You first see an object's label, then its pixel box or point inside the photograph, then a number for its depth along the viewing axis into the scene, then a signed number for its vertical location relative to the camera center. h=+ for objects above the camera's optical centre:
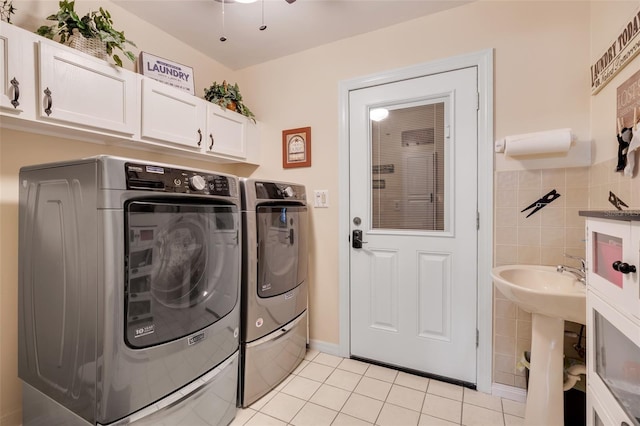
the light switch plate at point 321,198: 2.36 +0.09
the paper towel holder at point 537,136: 1.53 +0.40
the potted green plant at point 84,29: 1.44 +0.95
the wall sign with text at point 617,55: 1.16 +0.69
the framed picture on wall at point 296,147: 2.41 +0.53
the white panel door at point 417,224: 1.90 -0.11
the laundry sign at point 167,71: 1.92 +0.98
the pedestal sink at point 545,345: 1.27 -0.66
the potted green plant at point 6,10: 1.34 +0.95
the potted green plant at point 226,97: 2.31 +0.92
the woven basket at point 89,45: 1.47 +0.87
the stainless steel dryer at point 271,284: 1.72 -0.48
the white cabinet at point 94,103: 1.27 +0.59
